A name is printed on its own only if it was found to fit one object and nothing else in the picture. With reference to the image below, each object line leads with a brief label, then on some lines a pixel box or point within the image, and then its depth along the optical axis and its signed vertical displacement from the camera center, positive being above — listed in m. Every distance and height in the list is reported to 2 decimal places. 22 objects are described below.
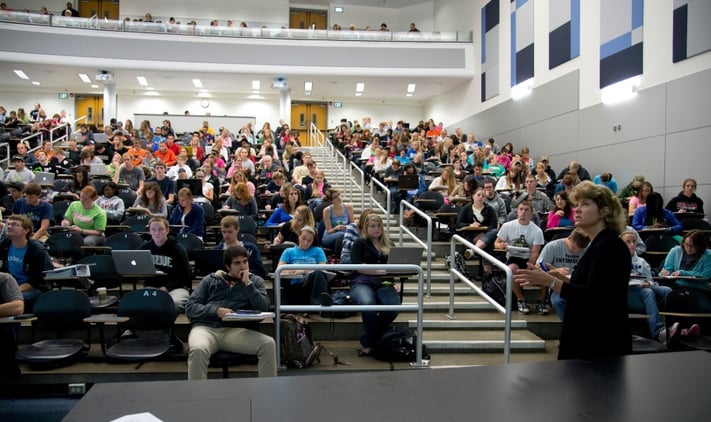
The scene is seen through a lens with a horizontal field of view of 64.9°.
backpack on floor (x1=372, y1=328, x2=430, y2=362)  5.40 -1.42
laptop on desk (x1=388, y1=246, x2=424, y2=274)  6.07 -0.59
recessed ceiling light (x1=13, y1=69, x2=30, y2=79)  21.25 +4.86
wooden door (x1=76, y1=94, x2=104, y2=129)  26.48 +4.34
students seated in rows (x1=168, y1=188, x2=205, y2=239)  7.94 -0.24
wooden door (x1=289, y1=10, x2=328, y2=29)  26.53 +8.65
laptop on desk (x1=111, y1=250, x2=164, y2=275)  5.65 -0.63
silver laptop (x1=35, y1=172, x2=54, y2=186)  11.00 +0.41
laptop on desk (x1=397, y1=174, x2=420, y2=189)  10.98 +0.38
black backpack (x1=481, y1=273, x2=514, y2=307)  6.80 -1.06
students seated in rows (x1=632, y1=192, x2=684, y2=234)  8.84 -0.23
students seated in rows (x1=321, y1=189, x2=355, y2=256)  7.91 -0.28
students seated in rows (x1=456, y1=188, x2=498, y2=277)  8.16 -0.27
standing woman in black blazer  2.58 -0.40
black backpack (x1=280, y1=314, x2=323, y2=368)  5.17 -1.36
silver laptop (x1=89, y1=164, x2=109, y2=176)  12.06 +0.65
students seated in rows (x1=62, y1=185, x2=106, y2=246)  7.54 -0.23
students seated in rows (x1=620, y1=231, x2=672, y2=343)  6.03 -1.04
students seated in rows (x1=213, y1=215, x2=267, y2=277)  6.03 -0.49
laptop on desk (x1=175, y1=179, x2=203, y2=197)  10.01 +0.26
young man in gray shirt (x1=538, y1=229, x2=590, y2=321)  6.22 -0.56
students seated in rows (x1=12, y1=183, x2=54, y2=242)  7.76 -0.12
